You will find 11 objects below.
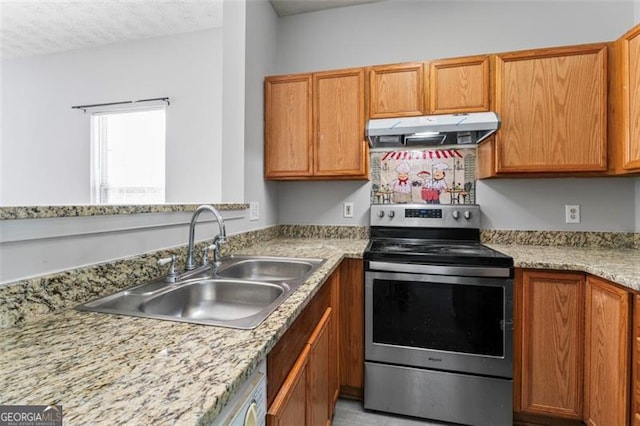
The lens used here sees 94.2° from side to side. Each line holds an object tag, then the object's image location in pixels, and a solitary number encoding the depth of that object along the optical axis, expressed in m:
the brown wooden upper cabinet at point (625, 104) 1.58
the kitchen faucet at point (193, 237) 1.22
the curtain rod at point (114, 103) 2.93
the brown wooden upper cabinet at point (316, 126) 2.10
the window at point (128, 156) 3.03
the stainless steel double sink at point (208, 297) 0.90
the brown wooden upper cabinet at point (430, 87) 1.91
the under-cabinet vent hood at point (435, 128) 1.71
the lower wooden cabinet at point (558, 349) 1.45
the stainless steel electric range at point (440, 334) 1.58
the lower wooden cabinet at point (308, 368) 0.82
